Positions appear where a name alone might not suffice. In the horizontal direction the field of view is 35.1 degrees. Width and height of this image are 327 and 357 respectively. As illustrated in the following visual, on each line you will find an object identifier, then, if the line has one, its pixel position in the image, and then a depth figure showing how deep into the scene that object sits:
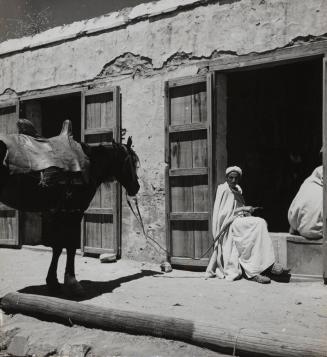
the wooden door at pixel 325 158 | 6.18
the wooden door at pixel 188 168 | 7.28
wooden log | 3.33
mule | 5.25
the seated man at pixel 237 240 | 6.49
